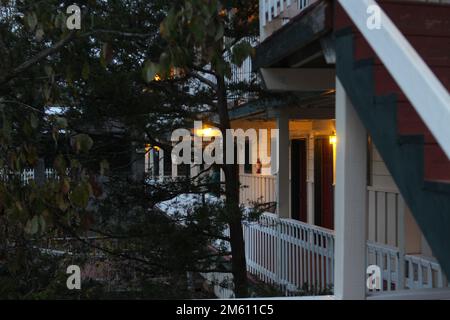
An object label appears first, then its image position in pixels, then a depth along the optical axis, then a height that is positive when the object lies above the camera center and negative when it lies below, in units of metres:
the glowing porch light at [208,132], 7.48 +0.42
